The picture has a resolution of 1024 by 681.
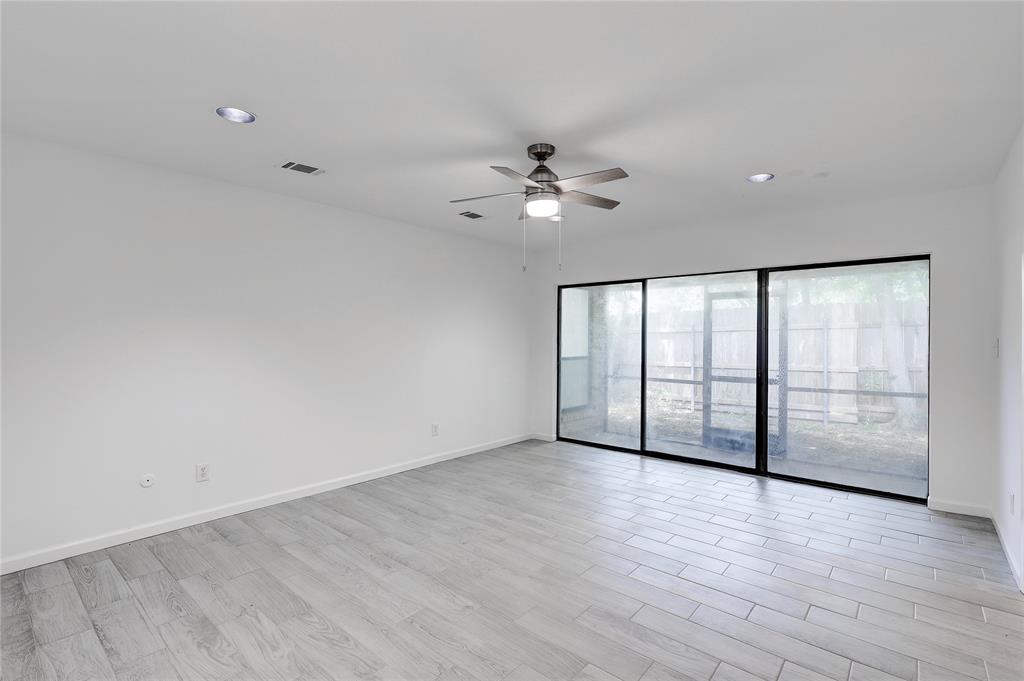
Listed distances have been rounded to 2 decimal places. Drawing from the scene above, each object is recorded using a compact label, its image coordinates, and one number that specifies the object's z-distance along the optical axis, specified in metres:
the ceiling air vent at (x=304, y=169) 3.49
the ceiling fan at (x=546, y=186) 3.00
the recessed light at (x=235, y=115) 2.67
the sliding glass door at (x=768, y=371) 4.34
